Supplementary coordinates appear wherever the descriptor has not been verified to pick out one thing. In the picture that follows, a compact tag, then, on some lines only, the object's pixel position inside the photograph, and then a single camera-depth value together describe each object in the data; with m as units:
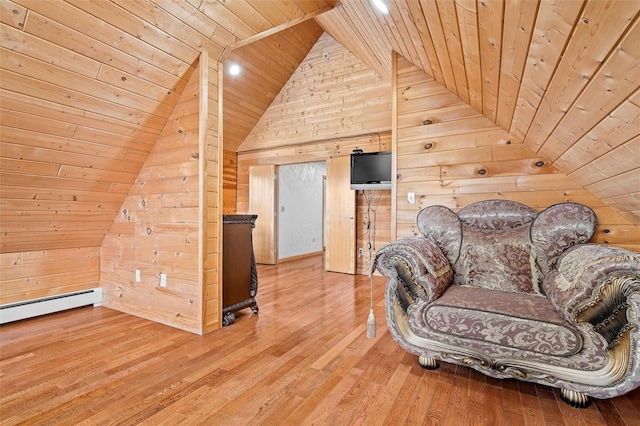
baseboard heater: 2.71
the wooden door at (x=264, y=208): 5.82
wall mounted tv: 4.41
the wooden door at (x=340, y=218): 4.94
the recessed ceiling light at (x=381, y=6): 2.08
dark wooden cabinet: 2.73
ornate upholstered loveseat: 1.45
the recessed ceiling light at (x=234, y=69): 4.64
